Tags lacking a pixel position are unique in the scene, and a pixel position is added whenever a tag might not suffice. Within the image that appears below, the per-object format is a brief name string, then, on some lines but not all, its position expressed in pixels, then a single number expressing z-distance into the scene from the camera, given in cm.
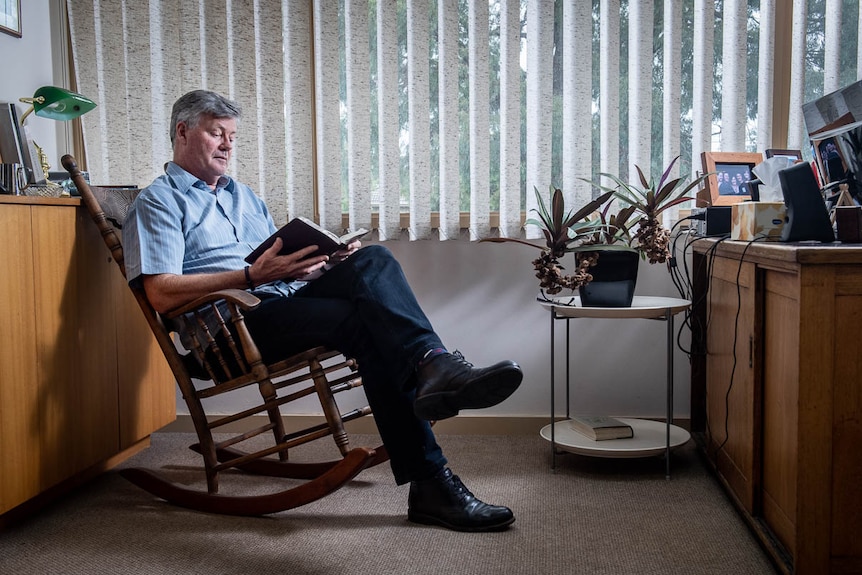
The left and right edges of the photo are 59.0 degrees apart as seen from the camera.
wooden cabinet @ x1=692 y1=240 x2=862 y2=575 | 138
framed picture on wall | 241
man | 170
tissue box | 177
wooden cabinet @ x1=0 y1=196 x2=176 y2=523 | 177
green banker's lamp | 217
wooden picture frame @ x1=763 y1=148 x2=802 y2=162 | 235
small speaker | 161
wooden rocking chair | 185
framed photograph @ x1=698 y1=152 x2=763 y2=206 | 240
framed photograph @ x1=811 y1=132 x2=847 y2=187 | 180
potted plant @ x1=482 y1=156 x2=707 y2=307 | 221
